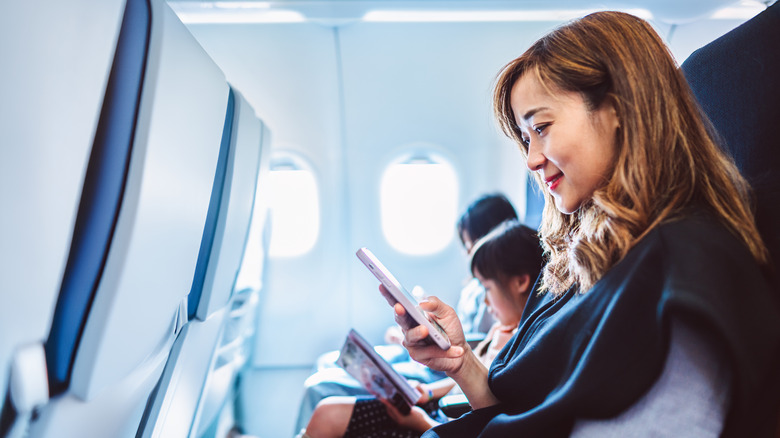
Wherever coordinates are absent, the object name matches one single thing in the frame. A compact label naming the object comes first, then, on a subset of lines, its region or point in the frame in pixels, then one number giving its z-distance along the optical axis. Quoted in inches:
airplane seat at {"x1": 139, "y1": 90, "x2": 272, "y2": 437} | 55.9
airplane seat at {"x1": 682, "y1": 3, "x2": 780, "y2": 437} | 40.3
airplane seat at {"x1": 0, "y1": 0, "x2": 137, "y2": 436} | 26.3
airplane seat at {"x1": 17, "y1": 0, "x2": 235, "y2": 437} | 34.8
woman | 33.3
